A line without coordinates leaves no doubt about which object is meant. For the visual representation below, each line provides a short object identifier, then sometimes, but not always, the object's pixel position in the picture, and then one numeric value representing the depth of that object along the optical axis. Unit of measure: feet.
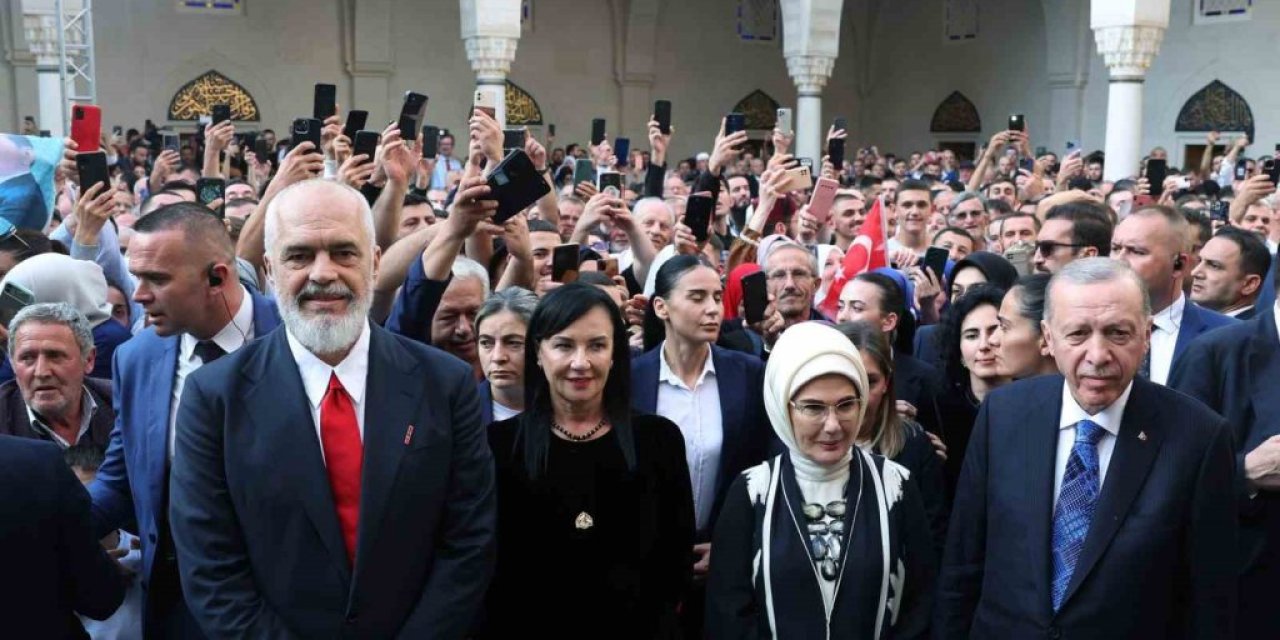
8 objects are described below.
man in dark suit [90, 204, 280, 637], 8.99
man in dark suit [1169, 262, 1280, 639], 9.98
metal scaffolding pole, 36.17
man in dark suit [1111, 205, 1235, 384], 12.42
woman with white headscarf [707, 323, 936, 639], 9.04
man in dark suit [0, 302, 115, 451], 10.02
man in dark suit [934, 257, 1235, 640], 8.12
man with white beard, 7.83
